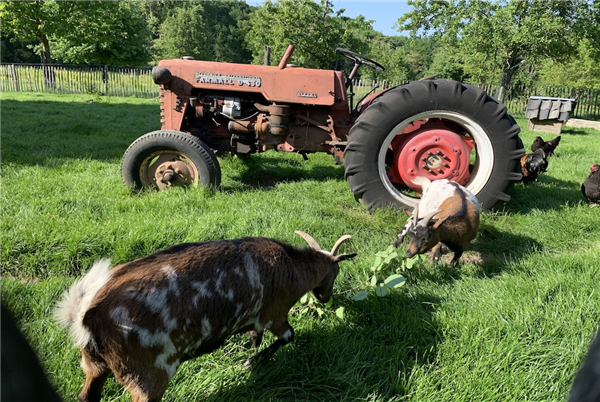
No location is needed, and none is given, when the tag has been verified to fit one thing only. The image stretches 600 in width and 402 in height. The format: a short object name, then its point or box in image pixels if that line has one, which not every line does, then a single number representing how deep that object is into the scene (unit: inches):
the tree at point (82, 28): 864.9
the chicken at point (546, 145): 294.8
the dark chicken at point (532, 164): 238.5
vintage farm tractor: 177.0
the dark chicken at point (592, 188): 198.7
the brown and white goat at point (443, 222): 132.3
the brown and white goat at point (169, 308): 65.4
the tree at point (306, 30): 808.3
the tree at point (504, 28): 654.5
